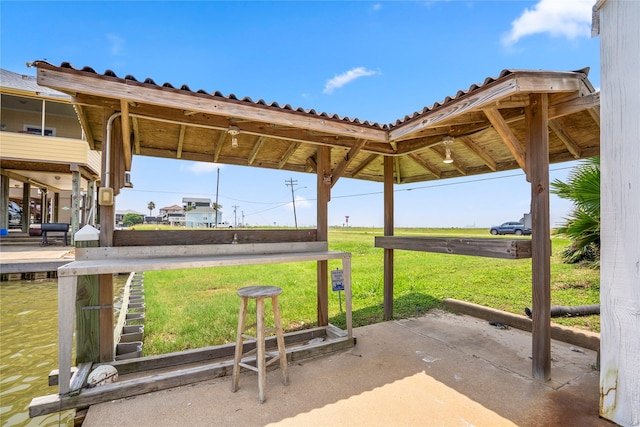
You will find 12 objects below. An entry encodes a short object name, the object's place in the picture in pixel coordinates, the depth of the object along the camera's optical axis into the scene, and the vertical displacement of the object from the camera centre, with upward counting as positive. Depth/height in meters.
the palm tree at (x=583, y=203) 4.68 +0.30
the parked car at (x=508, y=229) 23.75 -0.75
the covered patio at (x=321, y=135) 2.40 +1.01
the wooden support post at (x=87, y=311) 2.61 -0.84
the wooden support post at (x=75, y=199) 9.76 +0.67
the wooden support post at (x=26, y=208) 12.46 +0.49
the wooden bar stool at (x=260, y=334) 2.31 -0.97
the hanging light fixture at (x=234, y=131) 3.12 +0.96
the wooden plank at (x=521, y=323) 3.38 -1.43
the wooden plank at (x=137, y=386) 2.07 -1.37
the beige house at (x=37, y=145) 9.05 +2.39
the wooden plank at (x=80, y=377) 2.19 -1.29
